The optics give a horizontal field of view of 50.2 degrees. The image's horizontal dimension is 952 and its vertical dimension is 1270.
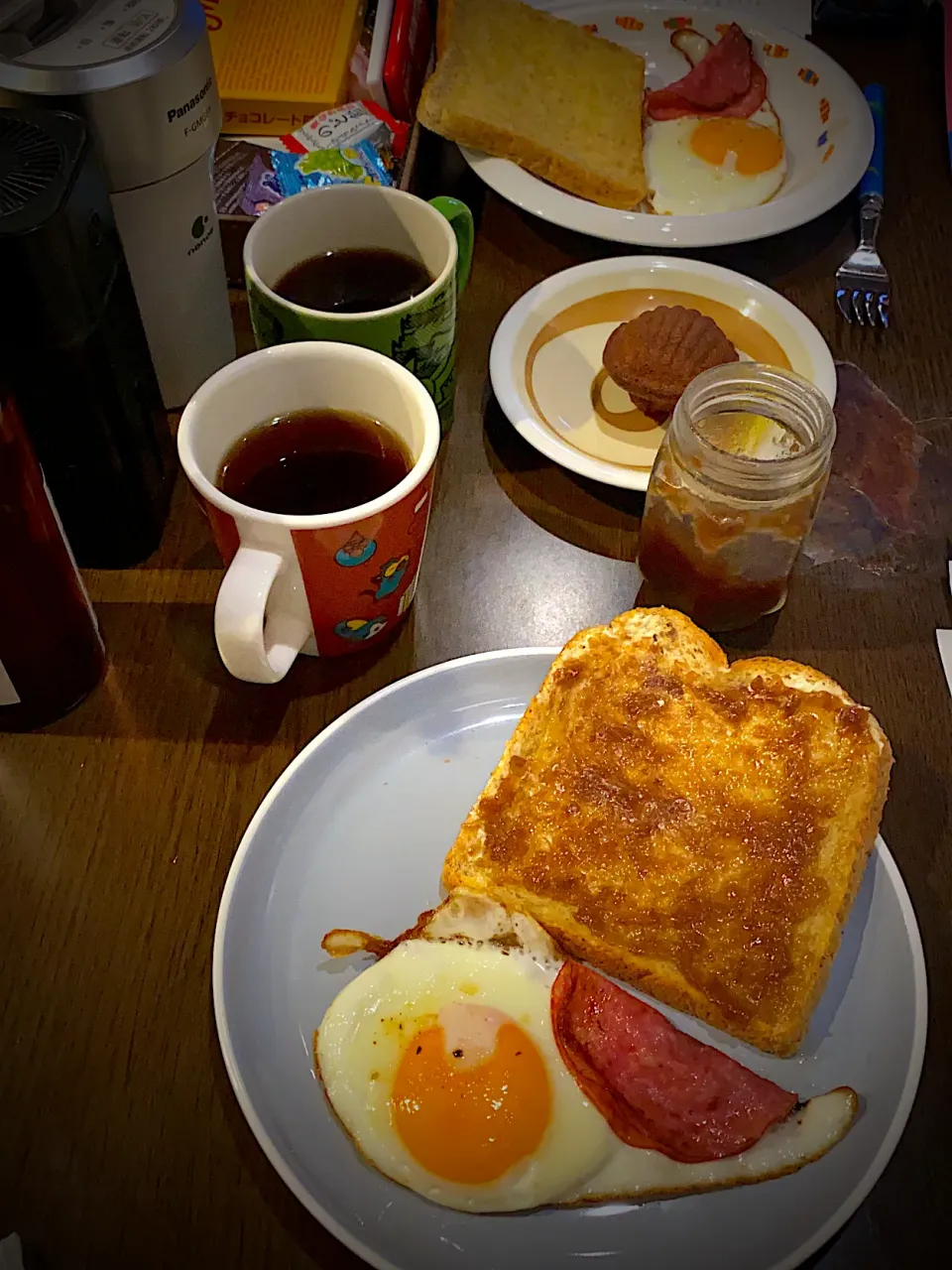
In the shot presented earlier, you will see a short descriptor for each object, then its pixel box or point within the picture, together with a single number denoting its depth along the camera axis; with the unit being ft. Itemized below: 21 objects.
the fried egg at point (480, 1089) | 0.91
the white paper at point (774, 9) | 2.13
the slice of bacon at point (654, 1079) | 0.93
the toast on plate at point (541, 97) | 1.77
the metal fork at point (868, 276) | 1.72
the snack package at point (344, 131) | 1.64
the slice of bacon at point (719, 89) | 1.98
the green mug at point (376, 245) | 1.24
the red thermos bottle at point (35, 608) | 1.01
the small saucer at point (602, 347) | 1.47
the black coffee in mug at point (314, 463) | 1.19
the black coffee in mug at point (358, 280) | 1.38
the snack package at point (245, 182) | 1.57
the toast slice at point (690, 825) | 1.01
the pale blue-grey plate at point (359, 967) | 0.89
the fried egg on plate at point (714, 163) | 1.88
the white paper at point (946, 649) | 1.31
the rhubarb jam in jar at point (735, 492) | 1.18
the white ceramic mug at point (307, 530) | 1.05
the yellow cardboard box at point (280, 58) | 1.68
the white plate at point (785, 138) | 1.70
